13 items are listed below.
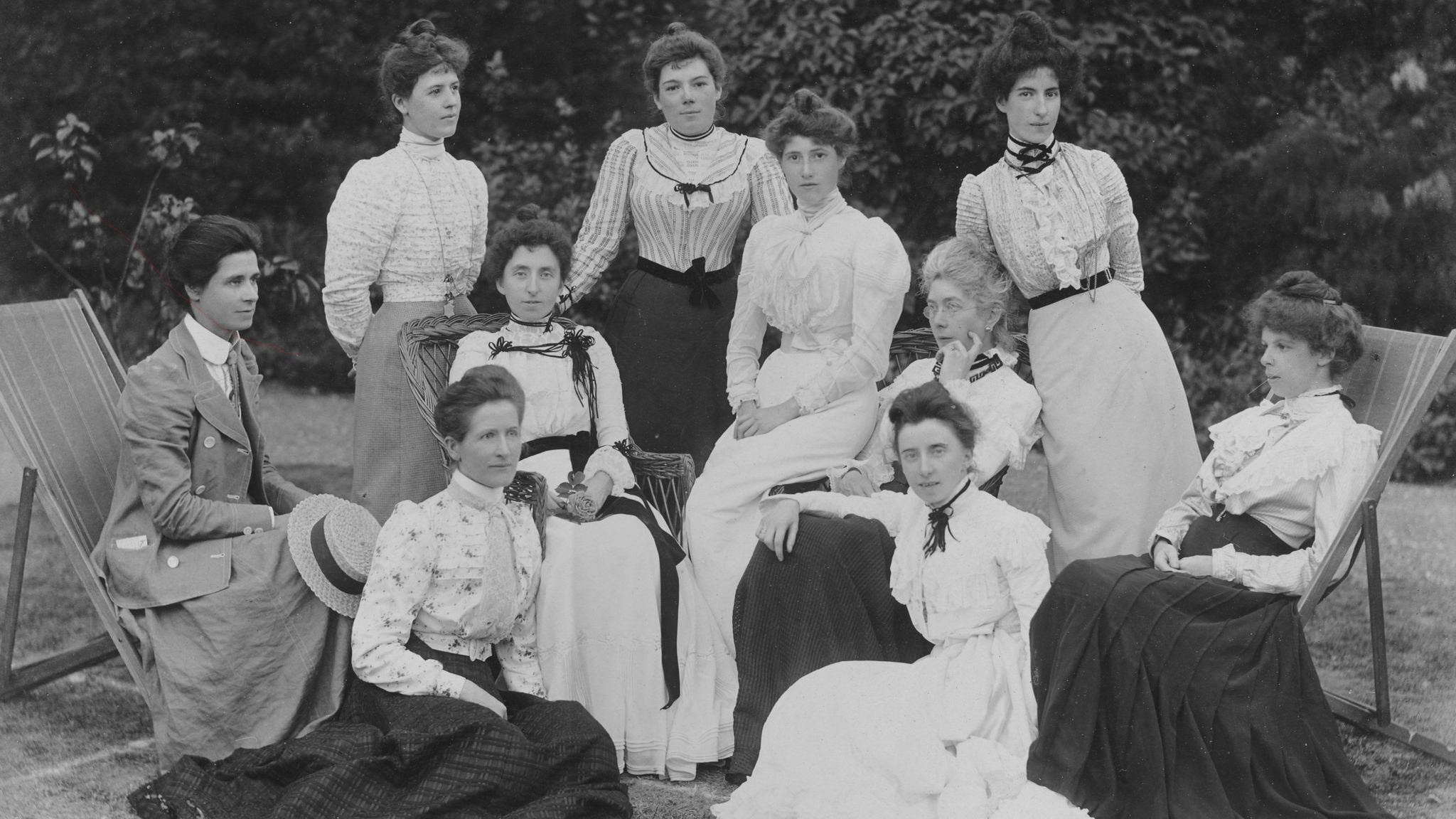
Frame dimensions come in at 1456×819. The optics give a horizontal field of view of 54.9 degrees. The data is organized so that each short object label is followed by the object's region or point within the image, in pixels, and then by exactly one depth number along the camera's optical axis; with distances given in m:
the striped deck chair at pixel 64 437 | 4.07
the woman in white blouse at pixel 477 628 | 3.29
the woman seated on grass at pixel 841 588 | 3.77
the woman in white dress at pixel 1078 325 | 4.15
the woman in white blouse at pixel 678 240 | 4.76
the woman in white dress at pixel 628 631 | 3.94
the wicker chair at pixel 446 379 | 4.36
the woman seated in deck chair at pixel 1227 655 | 3.25
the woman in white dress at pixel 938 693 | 3.24
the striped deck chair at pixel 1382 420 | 3.53
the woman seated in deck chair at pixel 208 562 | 3.77
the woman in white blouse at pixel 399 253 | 4.55
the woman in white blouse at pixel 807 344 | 4.15
